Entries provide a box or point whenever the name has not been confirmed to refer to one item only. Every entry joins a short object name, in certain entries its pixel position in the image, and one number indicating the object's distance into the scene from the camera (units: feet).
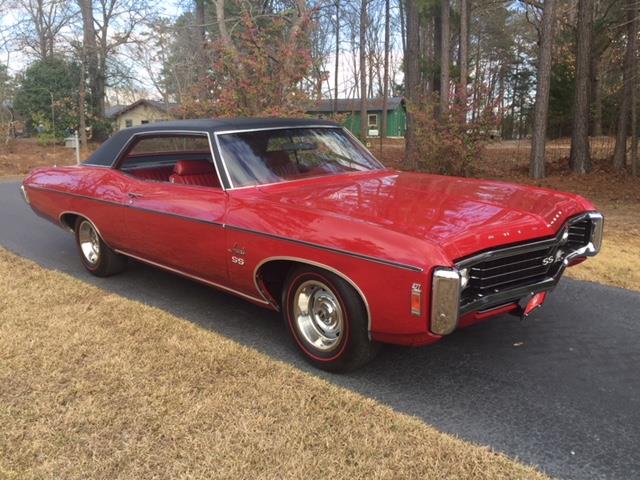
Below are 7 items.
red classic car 9.70
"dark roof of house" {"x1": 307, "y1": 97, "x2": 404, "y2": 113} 156.23
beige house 166.92
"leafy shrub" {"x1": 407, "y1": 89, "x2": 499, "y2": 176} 36.32
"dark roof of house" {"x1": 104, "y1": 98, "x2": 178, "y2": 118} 110.52
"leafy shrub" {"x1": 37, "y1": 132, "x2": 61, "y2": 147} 98.53
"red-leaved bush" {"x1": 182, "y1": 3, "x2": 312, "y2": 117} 36.86
